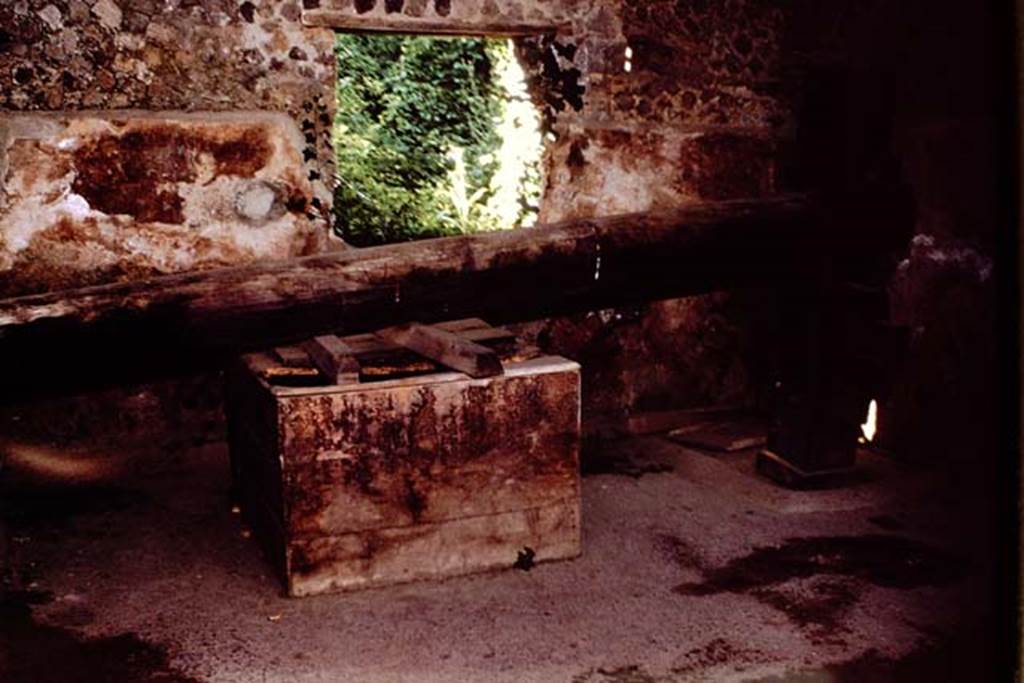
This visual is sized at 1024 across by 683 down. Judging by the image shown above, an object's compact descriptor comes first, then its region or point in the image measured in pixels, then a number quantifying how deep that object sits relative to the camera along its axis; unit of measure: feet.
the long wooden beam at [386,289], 9.45
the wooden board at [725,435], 15.12
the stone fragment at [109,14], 12.97
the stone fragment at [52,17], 12.71
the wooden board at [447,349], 9.99
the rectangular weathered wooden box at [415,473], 9.53
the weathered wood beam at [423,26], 14.11
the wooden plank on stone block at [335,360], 9.63
